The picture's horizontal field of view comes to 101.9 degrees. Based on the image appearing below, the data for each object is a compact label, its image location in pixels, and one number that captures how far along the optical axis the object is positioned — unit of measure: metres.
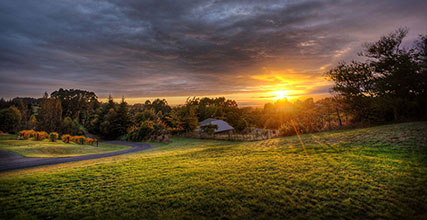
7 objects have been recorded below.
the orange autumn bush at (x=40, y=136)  15.77
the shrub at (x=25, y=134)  15.23
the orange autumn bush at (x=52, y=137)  16.09
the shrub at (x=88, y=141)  20.12
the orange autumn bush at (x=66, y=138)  17.88
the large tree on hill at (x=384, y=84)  12.47
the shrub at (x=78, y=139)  19.00
